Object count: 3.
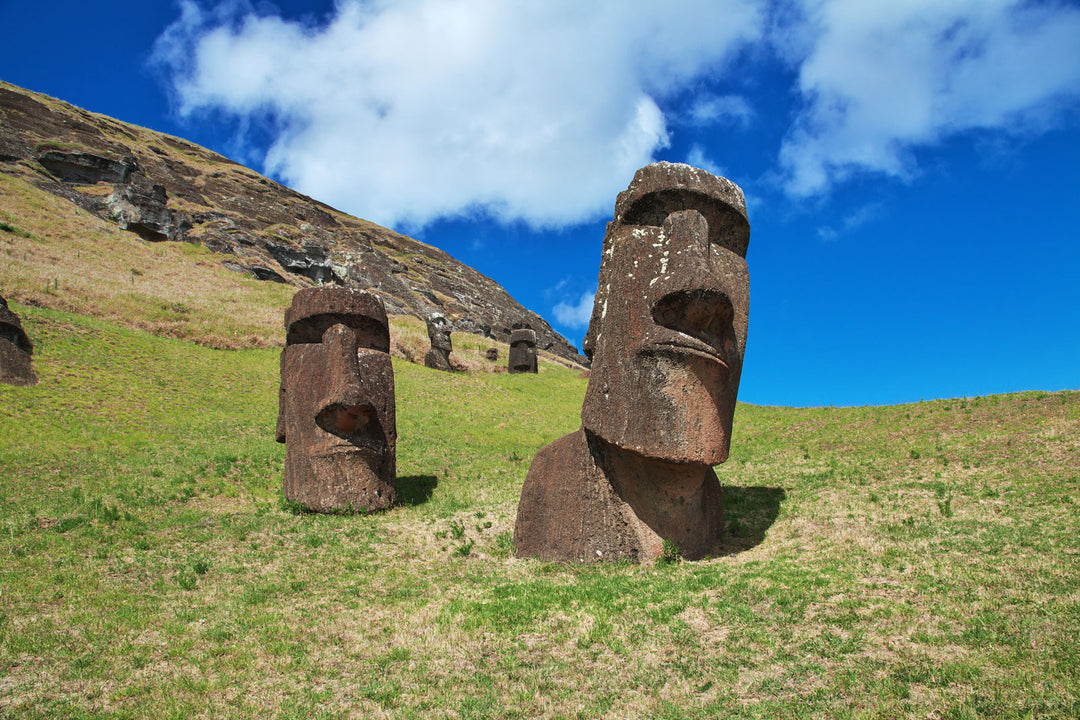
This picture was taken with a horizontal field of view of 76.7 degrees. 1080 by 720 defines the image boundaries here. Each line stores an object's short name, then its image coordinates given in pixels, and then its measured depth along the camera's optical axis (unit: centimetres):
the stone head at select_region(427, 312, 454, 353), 3197
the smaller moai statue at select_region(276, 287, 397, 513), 1077
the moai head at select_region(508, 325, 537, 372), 3356
